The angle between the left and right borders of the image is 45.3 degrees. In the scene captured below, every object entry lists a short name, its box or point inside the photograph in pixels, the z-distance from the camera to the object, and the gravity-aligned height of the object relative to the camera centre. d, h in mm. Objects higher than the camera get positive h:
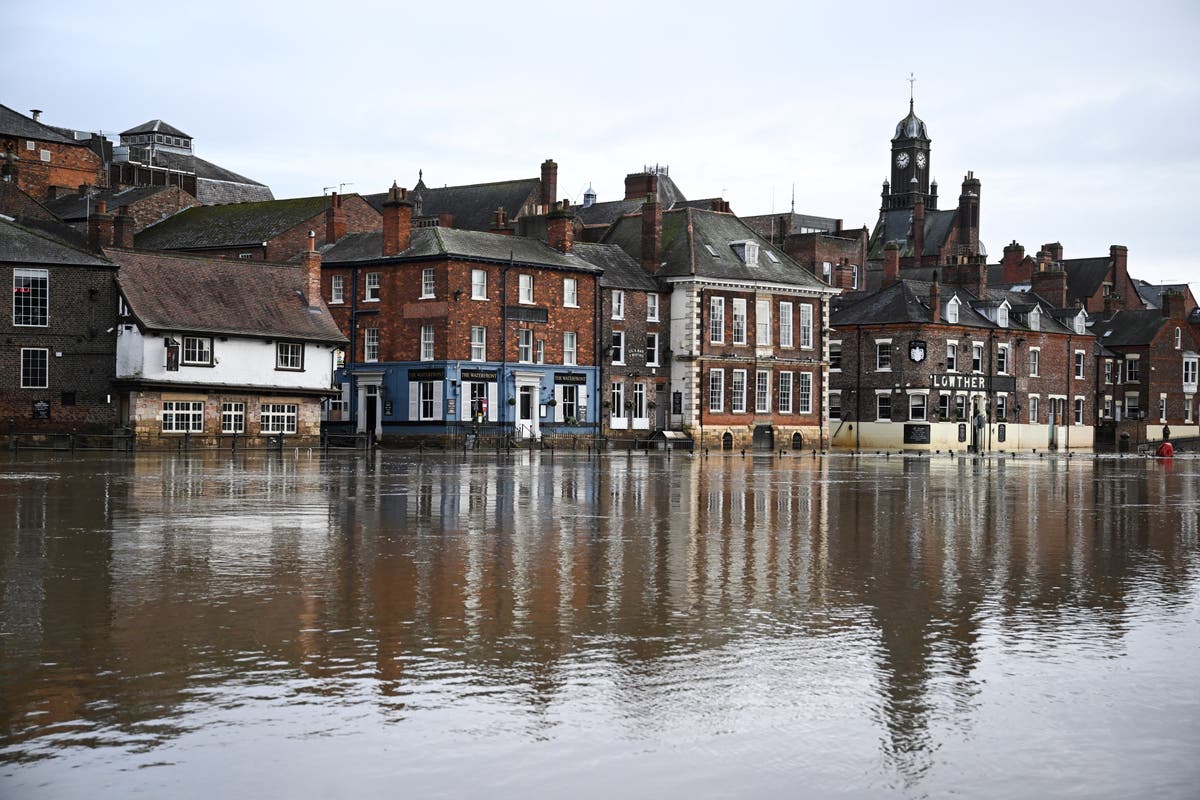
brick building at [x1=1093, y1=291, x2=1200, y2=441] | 94812 +2813
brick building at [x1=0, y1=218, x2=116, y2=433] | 55375 +2919
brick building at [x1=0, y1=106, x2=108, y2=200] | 86312 +15755
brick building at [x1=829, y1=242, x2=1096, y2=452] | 78750 +2541
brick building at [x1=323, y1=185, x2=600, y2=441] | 64750 +3767
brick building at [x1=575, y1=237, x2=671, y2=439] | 70812 +3166
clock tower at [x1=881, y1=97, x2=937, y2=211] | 139500 +24087
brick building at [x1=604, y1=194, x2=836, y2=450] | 72375 +4324
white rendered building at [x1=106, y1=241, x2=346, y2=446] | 56000 +2548
